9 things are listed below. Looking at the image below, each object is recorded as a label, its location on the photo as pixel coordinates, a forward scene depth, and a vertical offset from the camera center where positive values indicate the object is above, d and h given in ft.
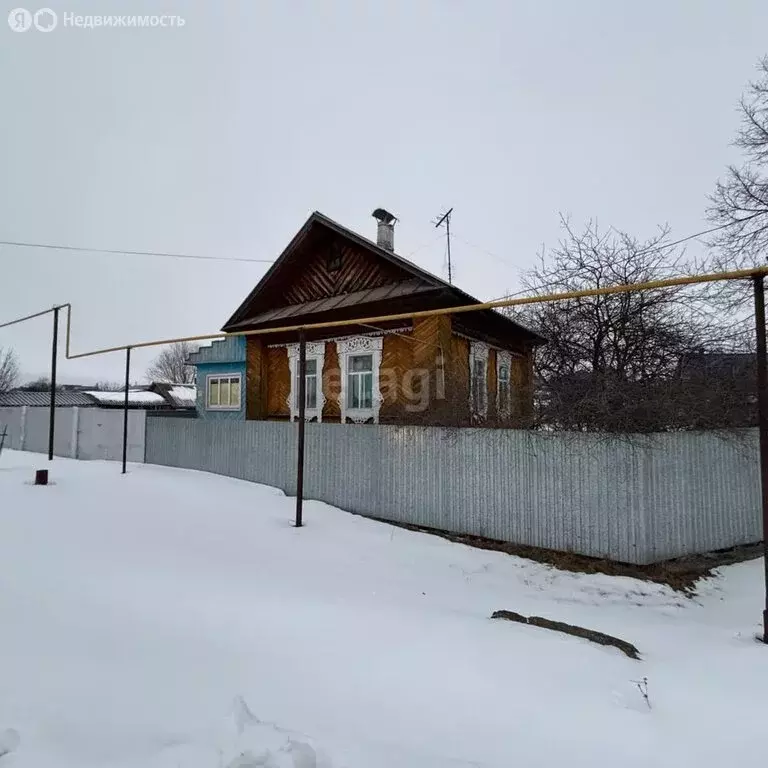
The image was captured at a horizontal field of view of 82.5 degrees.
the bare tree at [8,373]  130.62 +11.20
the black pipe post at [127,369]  34.53 +3.39
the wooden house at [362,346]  30.58 +5.85
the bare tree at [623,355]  19.88 +4.40
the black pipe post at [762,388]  13.16 +0.84
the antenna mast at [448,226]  62.13 +27.50
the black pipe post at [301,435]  21.86 -1.24
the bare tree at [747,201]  31.99 +15.96
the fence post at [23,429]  49.75 -2.27
